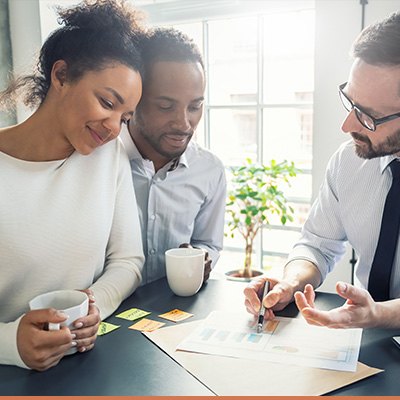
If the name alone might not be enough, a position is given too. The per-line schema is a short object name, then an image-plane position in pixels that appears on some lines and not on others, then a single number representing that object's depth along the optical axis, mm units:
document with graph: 858
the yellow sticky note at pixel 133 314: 1061
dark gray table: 751
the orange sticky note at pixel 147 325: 995
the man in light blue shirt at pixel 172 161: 1414
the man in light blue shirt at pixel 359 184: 1291
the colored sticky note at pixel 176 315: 1052
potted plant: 2611
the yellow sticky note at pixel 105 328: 978
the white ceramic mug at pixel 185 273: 1169
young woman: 1080
